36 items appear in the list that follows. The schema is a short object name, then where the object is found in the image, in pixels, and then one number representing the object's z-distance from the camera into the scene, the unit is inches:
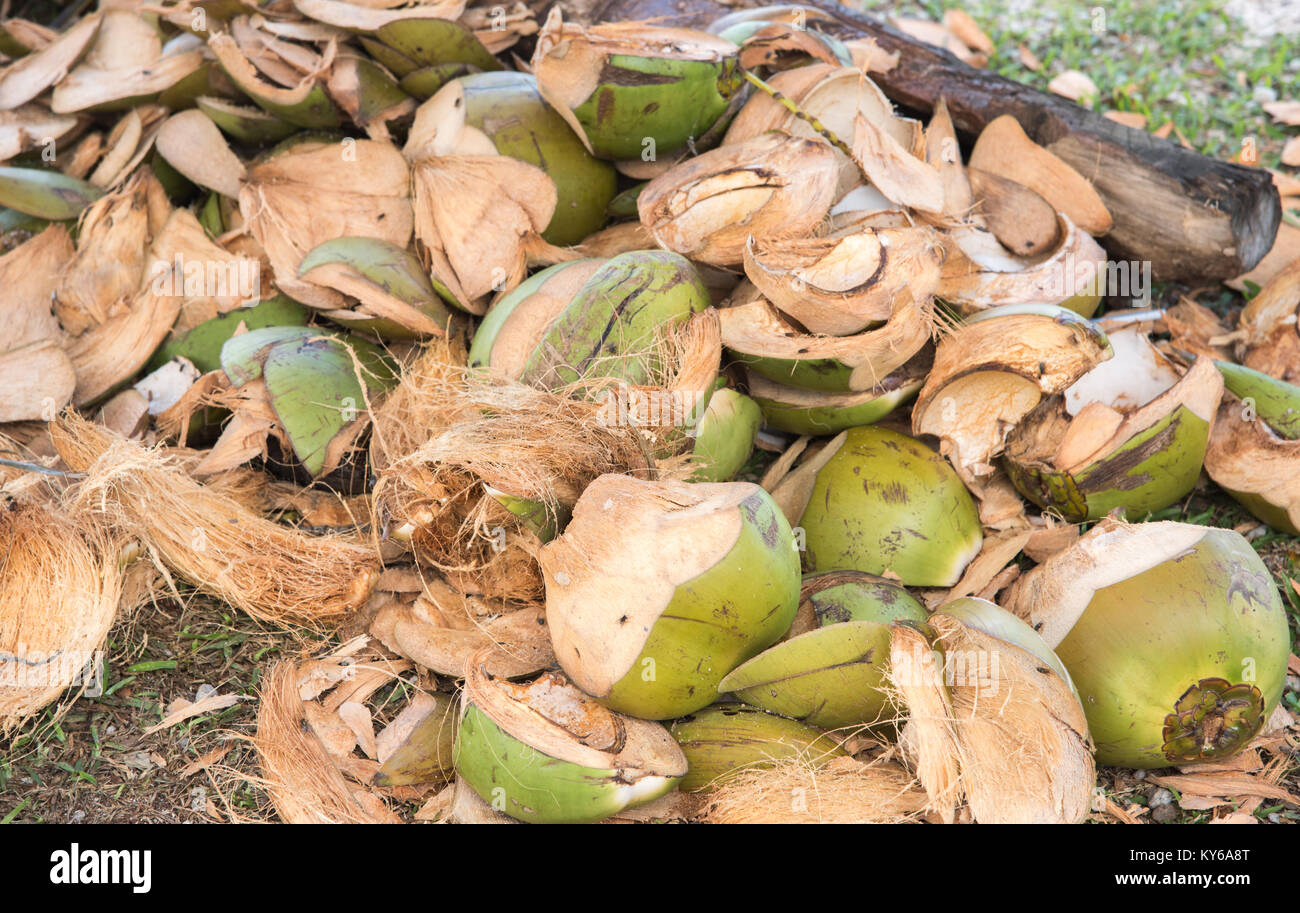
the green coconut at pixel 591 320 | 81.1
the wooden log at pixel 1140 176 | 105.5
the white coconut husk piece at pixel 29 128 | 109.5
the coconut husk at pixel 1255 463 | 89.9
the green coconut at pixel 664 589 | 68.2
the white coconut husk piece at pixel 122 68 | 107.8
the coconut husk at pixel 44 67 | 113.8
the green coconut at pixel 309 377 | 88.0
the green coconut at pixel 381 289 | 93.1
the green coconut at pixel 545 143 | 99.0
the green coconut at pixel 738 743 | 71.1
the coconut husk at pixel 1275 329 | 102.1
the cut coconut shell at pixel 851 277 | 82.3
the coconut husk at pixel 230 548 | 83.8
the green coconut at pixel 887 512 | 84.7
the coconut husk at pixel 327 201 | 100.5
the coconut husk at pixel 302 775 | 72.9
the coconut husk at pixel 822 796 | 68.6
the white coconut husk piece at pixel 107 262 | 102.4
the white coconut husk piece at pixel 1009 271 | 93.2
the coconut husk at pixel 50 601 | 78.5
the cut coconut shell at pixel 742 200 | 89.7
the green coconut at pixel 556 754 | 67.9
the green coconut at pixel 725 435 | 83.4
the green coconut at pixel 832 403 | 88.6
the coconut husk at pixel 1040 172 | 104.7
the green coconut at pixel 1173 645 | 72.7
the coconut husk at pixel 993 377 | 85.4
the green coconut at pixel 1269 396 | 91.0
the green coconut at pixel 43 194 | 104.4
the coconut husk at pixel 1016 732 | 66.0
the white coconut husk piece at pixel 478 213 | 95.1
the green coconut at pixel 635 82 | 92.5
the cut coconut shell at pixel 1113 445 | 86.6
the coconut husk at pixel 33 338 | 94.5
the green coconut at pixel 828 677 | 68.7
